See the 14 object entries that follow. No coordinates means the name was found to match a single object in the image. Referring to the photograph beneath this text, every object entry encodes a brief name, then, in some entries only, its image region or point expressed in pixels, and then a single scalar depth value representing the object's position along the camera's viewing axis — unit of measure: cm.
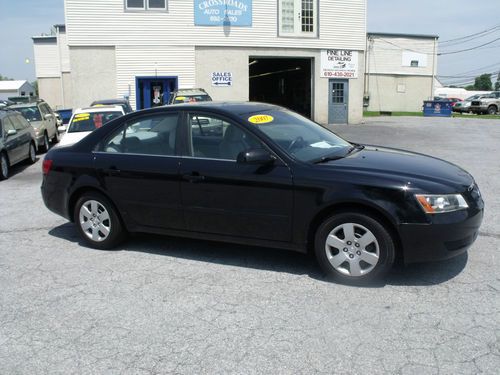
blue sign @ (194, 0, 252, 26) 2220
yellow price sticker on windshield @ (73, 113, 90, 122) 1224
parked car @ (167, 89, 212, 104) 1697
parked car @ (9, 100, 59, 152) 1547
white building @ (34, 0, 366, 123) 2170
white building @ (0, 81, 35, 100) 7688
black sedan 437
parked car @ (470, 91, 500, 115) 3791
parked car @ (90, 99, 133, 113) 1423
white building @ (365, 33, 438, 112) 4194
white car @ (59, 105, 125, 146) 1201
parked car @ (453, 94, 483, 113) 3872
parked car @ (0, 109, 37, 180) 1136
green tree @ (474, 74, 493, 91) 12825
